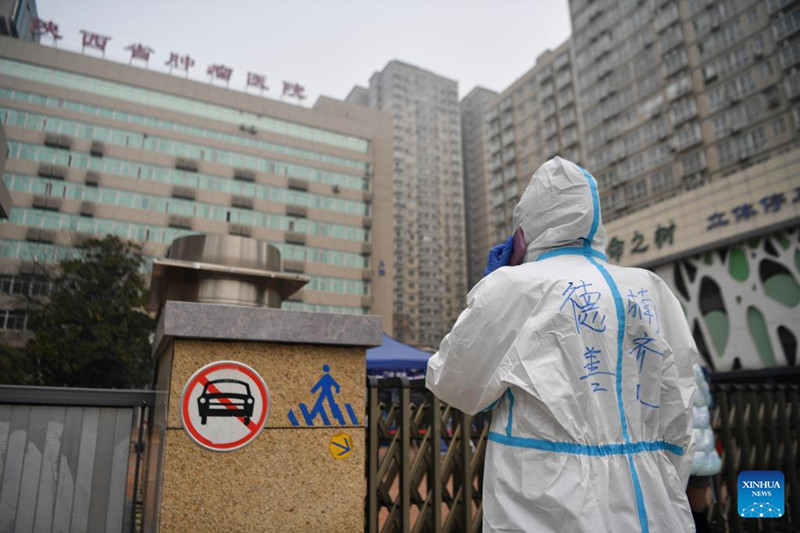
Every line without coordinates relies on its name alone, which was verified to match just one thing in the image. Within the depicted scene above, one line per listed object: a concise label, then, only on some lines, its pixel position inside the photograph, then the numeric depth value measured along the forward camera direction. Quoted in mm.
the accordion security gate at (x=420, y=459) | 2650
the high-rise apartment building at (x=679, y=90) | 26219
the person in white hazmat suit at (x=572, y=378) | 1510
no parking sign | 2135
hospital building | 27875
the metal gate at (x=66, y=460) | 2232
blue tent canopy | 8898
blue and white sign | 2348
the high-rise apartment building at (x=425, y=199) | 67875
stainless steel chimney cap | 3064
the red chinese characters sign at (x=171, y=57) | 29906
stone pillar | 2104
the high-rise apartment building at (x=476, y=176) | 71750
